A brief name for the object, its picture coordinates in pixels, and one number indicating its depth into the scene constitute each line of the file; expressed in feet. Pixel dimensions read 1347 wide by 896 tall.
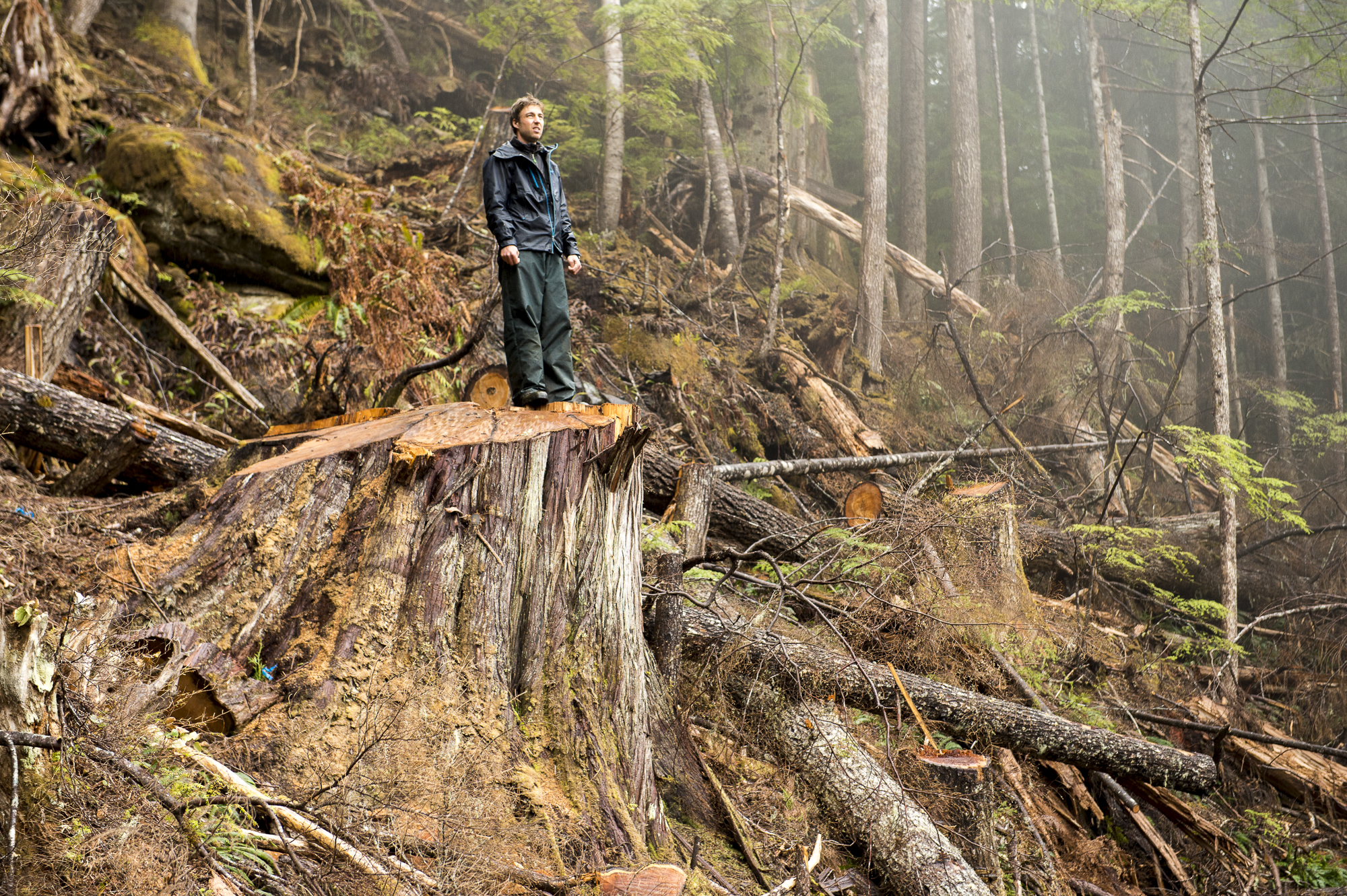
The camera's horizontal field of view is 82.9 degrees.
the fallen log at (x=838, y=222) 49.08
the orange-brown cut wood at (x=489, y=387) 20.25
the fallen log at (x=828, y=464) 25.91
